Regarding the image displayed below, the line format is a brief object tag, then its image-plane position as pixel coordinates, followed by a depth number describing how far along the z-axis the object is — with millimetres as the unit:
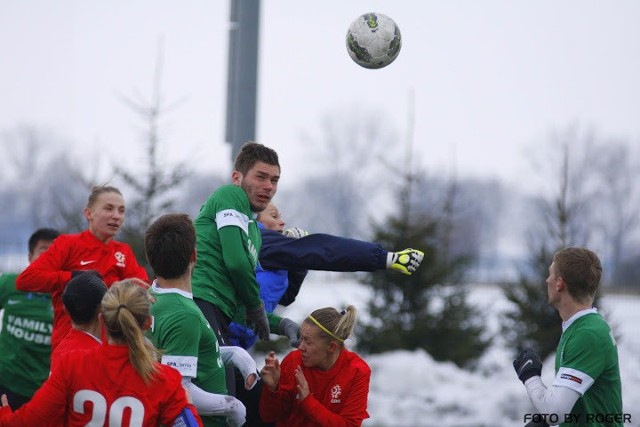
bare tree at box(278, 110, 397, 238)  132625
